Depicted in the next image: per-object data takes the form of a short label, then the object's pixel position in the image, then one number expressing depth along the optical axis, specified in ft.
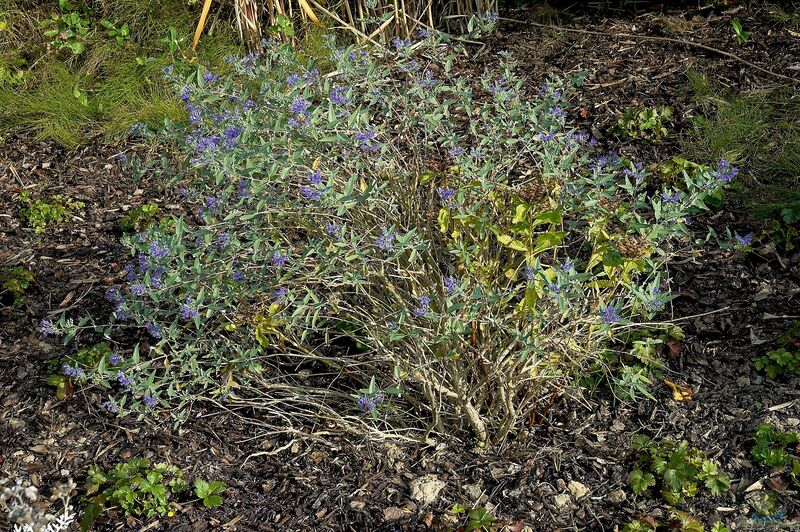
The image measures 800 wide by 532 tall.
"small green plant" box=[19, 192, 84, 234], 14.66
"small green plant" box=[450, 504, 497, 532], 9.11
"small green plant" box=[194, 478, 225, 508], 9.82
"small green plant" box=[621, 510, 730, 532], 8.92
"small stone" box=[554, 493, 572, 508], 9.66
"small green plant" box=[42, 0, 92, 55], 17.92
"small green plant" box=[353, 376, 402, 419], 8.72
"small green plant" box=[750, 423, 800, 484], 9.60
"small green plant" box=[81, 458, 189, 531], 9.82
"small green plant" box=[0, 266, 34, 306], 12.78
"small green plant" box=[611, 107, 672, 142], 14.52
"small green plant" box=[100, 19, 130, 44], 17.95
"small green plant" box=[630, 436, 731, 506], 9.44
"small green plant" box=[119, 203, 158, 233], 14.12
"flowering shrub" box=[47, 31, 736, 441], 8.75
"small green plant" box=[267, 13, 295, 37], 16.76
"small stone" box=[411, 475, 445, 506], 9.89
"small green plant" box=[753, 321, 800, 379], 10.70
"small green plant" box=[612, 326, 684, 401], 10.09
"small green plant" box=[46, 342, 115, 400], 11.46
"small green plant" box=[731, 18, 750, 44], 16.34
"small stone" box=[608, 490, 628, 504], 9.64
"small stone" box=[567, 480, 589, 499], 9.77
